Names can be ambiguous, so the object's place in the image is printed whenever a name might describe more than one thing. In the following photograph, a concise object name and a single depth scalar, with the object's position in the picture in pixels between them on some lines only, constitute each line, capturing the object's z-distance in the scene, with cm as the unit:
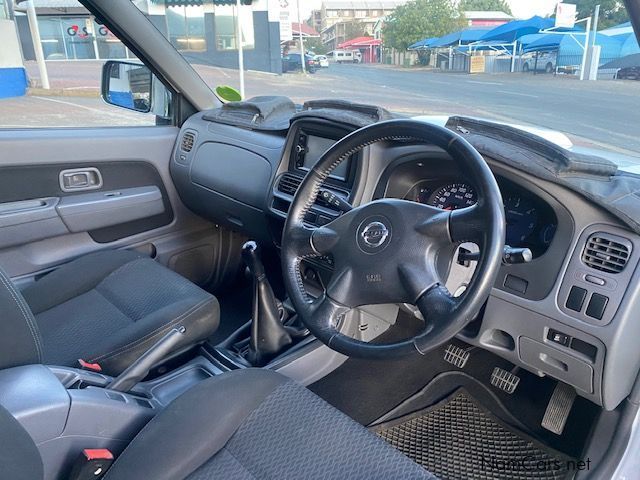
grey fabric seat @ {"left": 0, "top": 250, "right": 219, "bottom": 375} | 165
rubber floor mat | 175
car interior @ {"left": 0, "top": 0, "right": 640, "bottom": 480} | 117
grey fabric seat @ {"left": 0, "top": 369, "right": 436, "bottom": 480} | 115
